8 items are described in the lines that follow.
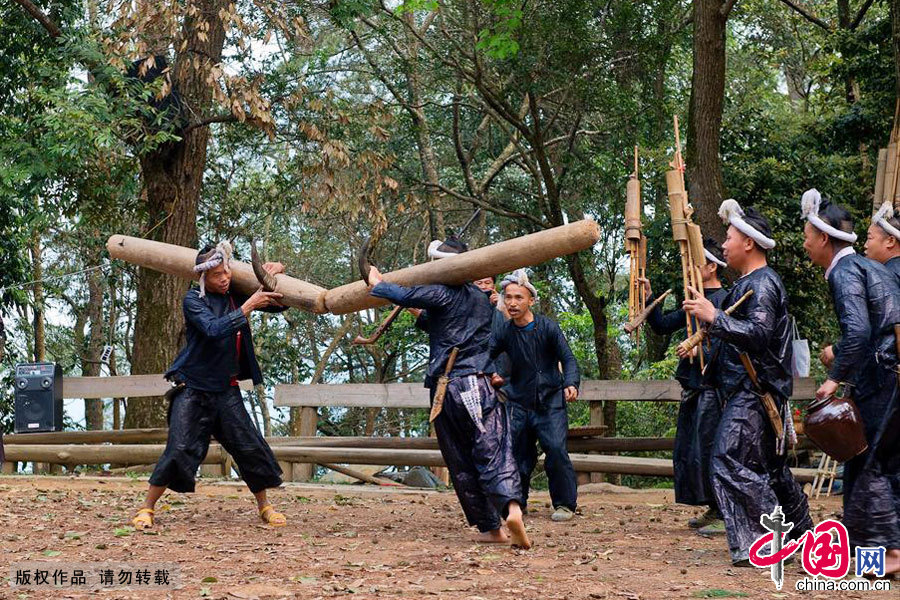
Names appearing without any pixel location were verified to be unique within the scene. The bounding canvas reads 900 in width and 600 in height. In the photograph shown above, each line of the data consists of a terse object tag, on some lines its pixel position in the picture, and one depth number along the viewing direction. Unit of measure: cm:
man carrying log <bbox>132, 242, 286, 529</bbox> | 834
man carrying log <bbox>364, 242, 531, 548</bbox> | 748
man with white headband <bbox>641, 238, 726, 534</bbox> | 844
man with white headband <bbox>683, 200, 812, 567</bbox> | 643
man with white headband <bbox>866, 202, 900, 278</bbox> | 677
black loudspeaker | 1355
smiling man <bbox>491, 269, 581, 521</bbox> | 953
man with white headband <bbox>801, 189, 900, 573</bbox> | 612
